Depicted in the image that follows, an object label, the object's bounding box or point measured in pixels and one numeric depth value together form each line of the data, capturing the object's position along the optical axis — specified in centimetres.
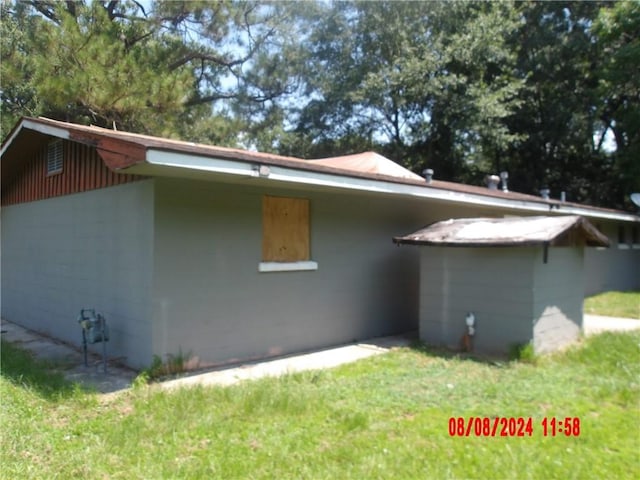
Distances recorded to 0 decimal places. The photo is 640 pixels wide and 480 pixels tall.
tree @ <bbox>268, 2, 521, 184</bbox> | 1900
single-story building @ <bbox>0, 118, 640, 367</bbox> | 555
